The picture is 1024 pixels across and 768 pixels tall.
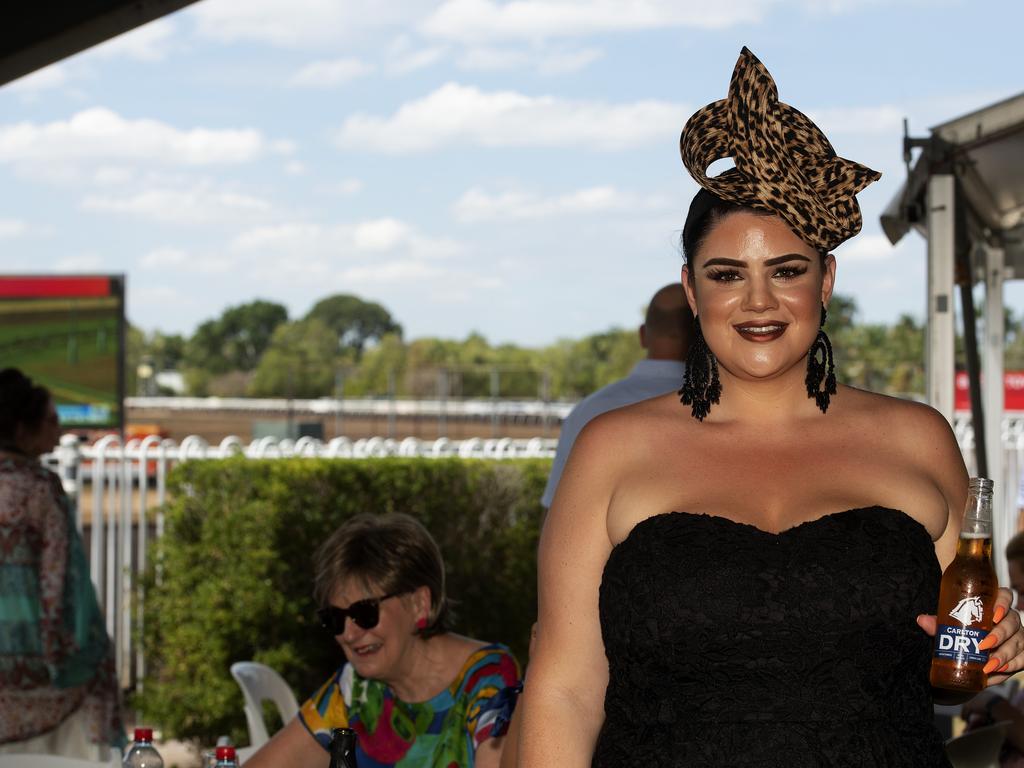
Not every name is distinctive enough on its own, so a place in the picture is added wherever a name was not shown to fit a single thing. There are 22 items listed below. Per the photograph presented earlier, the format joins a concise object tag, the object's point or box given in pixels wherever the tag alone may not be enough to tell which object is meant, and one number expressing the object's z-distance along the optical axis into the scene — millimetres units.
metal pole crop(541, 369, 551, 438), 22997
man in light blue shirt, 4742
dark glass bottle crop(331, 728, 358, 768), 2688
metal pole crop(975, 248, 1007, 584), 7727
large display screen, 9672
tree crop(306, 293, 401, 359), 128125
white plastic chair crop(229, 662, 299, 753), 4988
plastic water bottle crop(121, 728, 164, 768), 3379
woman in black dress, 2012
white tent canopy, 5270
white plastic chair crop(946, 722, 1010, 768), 4090
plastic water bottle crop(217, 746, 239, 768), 3092
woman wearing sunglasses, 3281
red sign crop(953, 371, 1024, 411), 20219
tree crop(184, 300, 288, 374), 114500
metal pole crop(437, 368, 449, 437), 24572
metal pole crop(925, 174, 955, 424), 5238
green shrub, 7168
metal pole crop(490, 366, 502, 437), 25625
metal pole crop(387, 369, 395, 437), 26577
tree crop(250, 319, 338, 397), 68125
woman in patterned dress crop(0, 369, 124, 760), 5047
